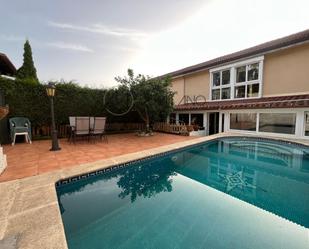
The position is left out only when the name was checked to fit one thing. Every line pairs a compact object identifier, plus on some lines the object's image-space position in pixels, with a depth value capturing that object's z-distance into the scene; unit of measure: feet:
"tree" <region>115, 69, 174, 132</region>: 35.73
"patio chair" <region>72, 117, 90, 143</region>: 29.24
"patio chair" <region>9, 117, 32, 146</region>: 28.07
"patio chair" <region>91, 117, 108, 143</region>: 30.77
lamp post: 23.45
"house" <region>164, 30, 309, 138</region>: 32.07
